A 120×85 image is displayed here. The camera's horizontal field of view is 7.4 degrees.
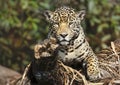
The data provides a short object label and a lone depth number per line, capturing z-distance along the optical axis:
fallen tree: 9.01
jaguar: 8.99
